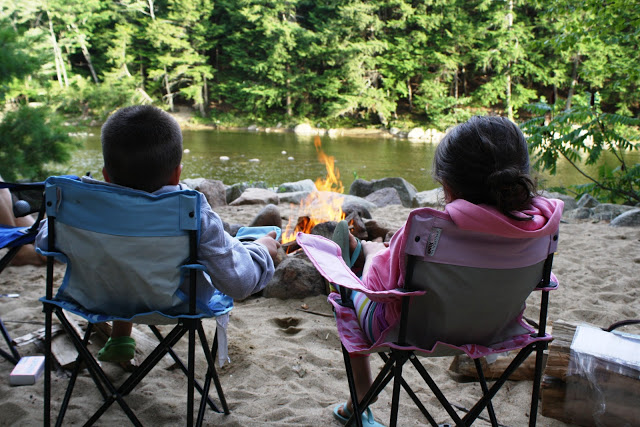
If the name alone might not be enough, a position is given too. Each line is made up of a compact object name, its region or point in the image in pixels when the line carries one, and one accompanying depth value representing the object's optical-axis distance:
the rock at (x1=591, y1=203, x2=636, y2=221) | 5.77
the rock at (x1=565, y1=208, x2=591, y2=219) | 5.95
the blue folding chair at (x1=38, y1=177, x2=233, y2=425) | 1.32
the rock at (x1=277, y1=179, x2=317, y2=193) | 8.20
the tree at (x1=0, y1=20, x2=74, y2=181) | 5.23
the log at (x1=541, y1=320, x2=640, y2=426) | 1.61
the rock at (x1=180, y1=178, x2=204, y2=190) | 7.22
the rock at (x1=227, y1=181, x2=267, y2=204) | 7.74
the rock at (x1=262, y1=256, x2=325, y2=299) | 2.97
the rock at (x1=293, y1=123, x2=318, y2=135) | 25.37
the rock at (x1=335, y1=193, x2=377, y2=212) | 6.43
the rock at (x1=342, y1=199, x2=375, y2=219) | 4.48
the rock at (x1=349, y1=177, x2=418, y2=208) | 7.88
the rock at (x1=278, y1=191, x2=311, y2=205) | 6.91
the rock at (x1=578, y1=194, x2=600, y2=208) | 6.64
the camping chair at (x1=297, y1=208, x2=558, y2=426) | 1.25
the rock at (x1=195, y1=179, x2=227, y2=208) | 6.66
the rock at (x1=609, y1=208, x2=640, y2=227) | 5.07
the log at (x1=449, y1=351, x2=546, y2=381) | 2.07
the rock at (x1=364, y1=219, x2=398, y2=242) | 3.77
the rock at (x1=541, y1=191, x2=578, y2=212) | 7.07
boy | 1.40
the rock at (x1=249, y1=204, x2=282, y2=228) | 4.15
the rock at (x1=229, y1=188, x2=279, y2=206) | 6.39
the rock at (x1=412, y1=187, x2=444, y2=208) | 6.94
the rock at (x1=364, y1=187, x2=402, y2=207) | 7.16
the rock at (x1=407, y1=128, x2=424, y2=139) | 23.19
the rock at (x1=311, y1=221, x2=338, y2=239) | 3.37
